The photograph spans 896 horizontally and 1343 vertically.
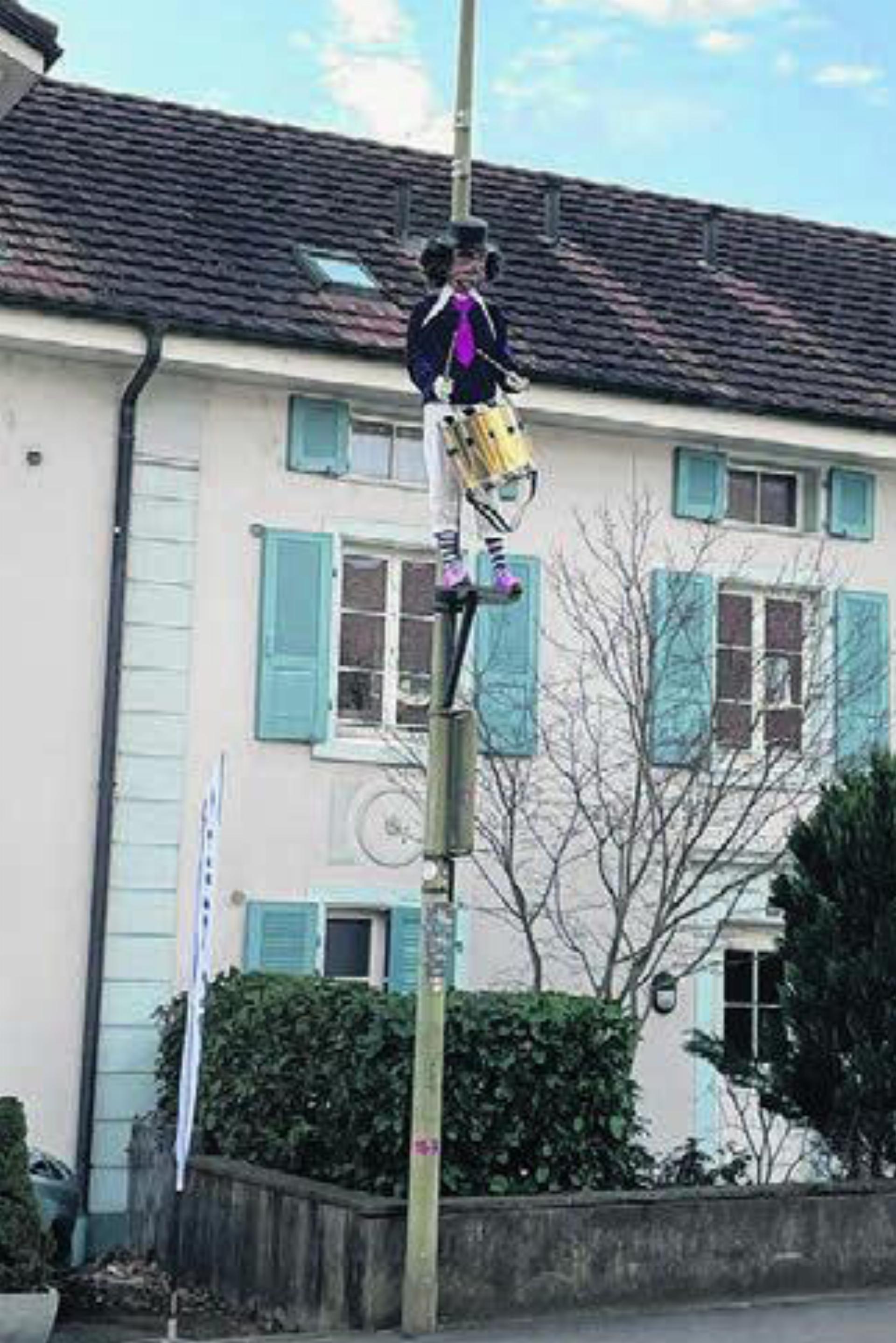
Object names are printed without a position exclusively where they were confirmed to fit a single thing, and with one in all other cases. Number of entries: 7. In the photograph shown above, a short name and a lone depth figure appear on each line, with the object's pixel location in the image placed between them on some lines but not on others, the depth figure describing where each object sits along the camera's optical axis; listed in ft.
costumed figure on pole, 32.71
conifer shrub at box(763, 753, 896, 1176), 39.24
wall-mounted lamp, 50.55
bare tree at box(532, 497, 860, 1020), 48.26
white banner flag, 34.42
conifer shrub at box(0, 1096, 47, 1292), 33.14
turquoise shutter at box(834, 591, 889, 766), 53.42
